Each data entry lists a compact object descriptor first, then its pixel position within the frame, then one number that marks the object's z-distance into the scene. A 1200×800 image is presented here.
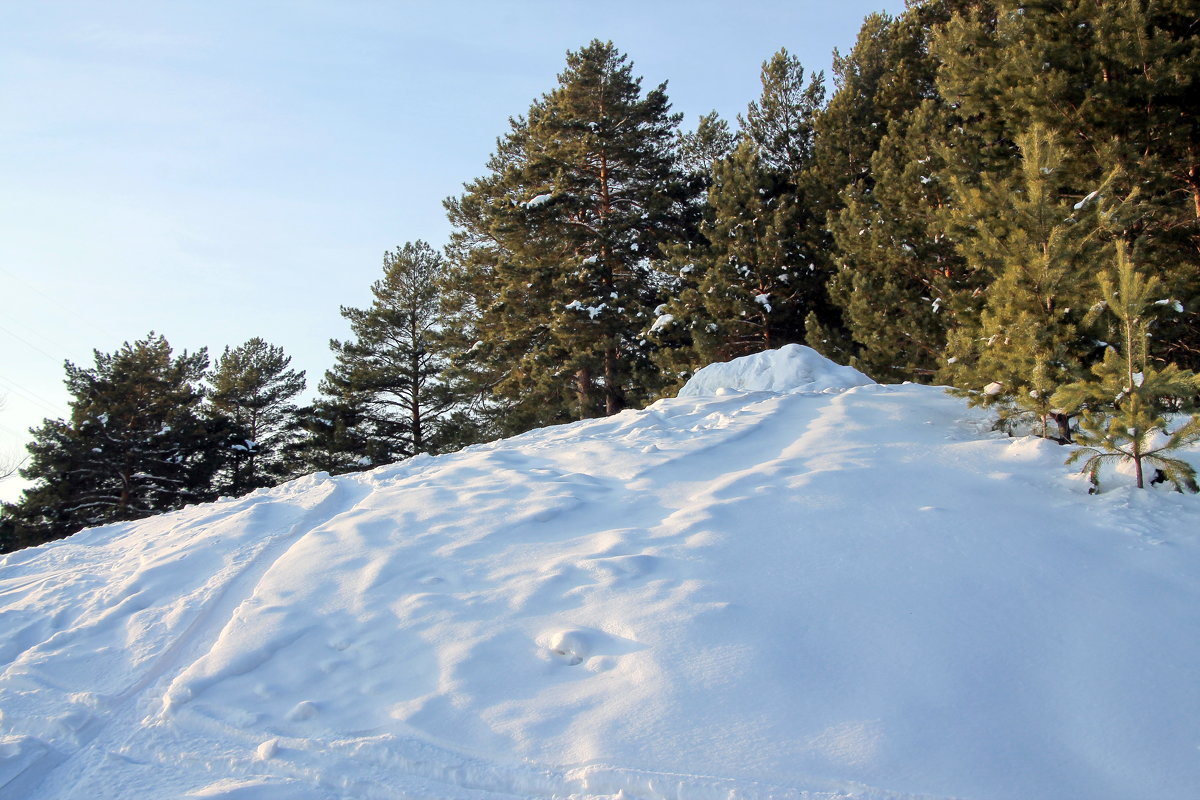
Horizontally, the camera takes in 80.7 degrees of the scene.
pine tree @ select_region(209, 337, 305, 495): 25.41
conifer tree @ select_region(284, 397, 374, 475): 22.86
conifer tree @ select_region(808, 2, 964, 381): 13.85
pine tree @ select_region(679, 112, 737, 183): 20.84
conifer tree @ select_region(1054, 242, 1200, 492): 5.08
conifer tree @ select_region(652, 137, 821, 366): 16.77
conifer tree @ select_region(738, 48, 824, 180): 19.48
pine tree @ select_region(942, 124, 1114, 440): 6.20
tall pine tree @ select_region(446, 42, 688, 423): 18.83
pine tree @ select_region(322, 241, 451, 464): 23.39
